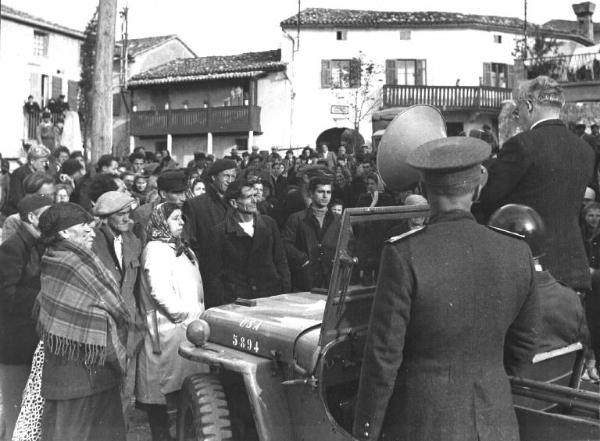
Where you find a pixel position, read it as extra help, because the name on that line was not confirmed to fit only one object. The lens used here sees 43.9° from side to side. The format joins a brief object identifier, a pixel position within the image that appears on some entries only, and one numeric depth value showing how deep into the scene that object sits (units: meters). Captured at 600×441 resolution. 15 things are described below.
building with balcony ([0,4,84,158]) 30.83
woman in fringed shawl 3.98
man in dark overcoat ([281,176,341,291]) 6.00
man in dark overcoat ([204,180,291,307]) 5.49
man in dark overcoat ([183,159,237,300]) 5.70
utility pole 11.34
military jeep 3.26
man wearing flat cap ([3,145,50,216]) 9.05
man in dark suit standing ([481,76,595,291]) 3.79
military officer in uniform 2.47
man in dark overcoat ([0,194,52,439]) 4.48
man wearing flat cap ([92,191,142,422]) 5.05
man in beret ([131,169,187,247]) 6.21
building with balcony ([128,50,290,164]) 34.97
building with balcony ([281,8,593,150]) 33.75
